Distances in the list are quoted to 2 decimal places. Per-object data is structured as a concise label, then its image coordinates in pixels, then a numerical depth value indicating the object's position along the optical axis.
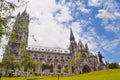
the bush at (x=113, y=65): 51.19
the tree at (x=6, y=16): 5.68
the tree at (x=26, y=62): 29.62
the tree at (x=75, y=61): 46.47
